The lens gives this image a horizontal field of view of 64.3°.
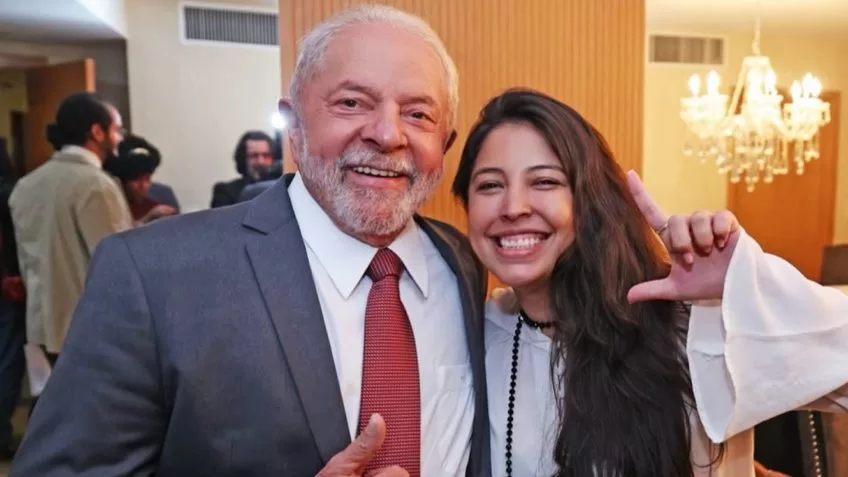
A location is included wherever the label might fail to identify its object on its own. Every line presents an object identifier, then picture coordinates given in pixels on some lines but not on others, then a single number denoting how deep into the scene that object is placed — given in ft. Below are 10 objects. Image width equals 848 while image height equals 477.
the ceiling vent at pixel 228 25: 15.35
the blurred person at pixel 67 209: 9.00
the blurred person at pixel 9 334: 10.39
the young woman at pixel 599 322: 3.24
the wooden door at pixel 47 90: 14.03
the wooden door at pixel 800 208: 19.86
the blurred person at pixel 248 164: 12.34
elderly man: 3.04
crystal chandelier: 11.88
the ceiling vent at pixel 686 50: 17.99
